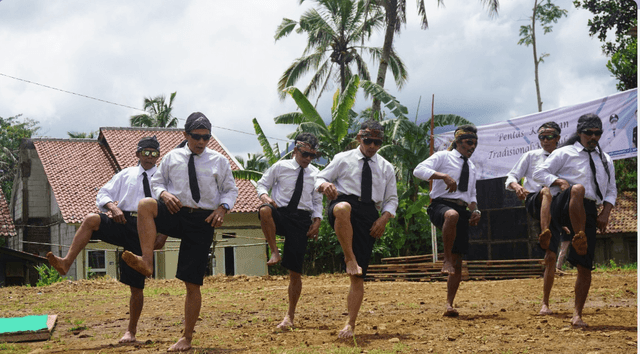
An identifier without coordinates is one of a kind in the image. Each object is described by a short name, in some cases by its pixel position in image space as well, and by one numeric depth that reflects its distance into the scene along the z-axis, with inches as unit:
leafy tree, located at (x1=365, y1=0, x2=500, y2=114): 904.3
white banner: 575.2
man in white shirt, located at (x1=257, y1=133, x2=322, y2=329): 301.6
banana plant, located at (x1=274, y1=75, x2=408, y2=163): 796.6
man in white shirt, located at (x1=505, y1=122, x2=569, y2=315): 293.6
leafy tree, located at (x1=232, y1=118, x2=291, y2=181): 826.8
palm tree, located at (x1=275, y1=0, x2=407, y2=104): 1173.2
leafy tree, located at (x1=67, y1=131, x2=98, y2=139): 1784.0
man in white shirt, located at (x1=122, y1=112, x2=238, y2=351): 235.0
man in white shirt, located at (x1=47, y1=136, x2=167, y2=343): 259.0
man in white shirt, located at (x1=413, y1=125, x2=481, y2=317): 304.7
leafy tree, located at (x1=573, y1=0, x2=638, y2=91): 979.3
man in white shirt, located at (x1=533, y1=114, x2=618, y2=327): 264.2
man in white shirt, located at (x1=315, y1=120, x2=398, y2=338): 243.6
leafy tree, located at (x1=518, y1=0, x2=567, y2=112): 1373.0
